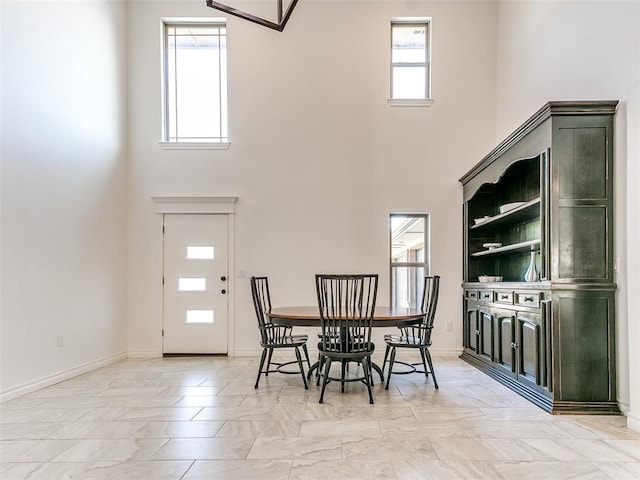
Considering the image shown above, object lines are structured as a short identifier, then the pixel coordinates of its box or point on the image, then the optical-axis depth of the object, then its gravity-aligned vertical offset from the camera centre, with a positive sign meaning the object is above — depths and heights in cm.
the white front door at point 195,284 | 530 -44
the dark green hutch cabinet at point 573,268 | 303 -12
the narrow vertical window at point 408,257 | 539 -7
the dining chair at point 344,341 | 332 -77
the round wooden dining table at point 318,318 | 350 -58
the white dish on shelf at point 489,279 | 458 -31
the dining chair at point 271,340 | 379 -86
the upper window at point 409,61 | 548 +258
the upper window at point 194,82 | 557 +234
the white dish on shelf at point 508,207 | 398 +45
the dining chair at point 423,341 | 376 -85
